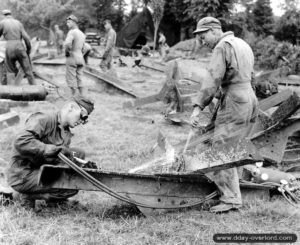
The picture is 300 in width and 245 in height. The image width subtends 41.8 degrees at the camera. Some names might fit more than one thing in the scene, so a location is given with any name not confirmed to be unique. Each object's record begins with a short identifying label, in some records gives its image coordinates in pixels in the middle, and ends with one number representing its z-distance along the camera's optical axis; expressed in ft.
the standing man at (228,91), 12.94
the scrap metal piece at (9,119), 22.77
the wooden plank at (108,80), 35.35
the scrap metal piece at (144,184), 11.88
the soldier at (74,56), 29.94
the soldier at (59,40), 65.37
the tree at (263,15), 78.02
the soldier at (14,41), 30.71
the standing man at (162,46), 72.35
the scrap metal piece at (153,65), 49.88
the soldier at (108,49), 42.18
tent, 84.84
